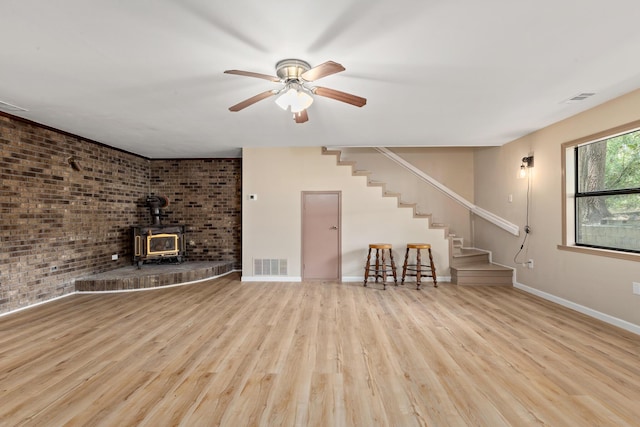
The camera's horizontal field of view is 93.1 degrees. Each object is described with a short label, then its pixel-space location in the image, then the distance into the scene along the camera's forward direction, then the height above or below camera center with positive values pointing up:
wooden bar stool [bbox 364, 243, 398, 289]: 5.21 -0.95
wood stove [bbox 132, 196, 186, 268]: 5.66 -0.55
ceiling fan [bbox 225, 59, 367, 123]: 2.48 +1.03
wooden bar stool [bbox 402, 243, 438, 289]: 5.16 -0.98
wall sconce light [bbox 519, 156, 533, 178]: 4.71 +0.74
